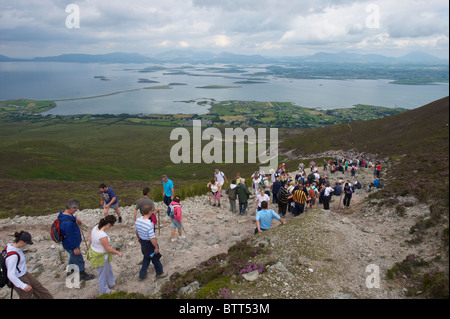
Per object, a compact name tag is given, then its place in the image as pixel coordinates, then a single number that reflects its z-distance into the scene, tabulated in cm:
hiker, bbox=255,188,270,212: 1075
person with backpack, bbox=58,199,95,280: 725
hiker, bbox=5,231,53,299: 562
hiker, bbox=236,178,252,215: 1330
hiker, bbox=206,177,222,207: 1460
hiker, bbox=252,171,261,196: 1507
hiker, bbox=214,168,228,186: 1466
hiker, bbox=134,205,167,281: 718
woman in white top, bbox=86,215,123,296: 639
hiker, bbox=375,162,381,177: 2164
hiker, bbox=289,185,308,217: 1268
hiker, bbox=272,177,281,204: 1450
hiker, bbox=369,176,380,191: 1747
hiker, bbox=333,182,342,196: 1551
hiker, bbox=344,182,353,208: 1481
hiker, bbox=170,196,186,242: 986
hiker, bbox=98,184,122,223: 1100
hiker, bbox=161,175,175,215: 1197
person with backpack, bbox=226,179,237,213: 1384
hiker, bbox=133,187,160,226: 968
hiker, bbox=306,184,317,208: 1398
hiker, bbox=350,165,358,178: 2377
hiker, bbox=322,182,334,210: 1408
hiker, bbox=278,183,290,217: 1234
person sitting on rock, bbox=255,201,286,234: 918
